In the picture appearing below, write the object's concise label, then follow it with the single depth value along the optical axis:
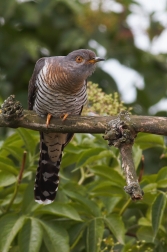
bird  7.21
